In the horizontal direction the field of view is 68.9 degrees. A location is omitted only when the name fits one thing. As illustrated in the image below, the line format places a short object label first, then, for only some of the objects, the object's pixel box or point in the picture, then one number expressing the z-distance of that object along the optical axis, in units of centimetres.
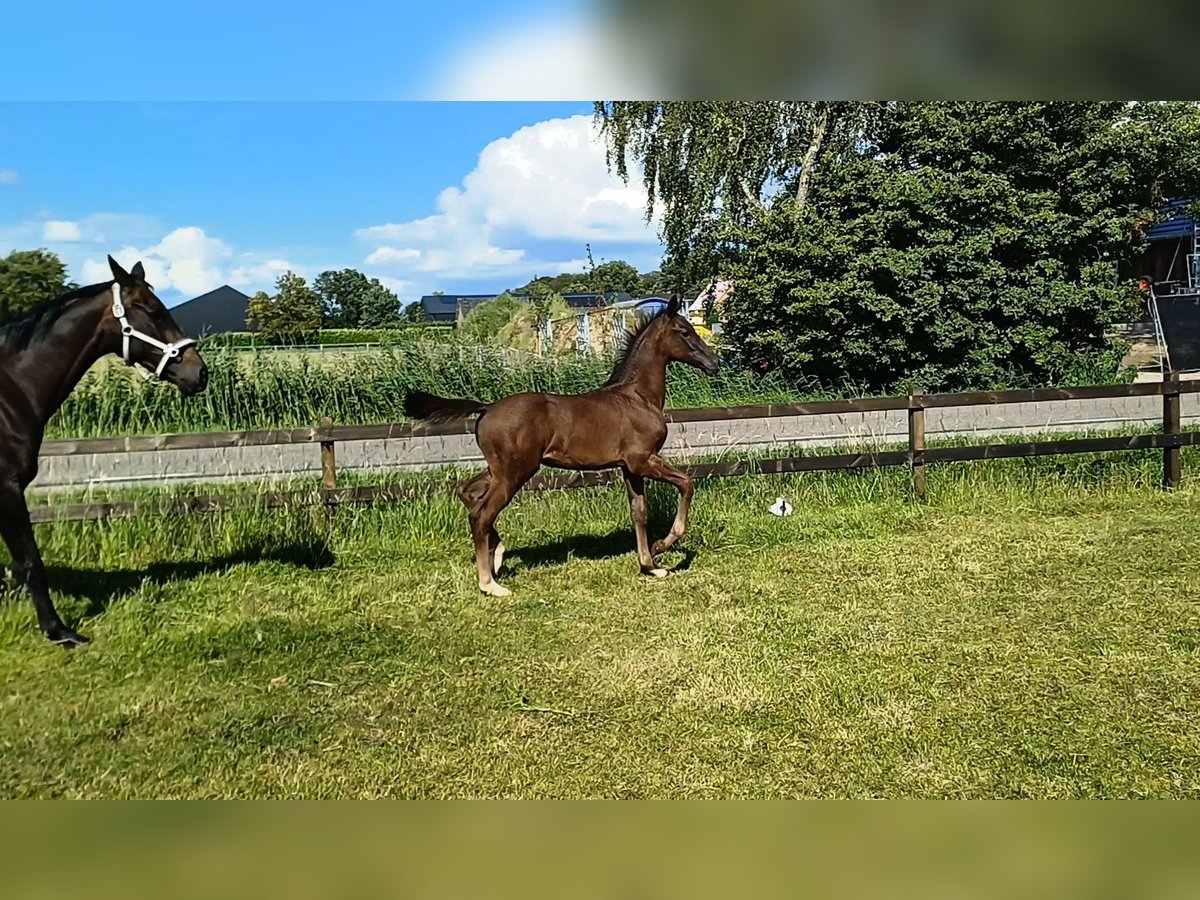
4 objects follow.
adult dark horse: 406
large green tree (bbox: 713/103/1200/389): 1362
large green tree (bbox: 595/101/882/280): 1811
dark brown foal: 548
